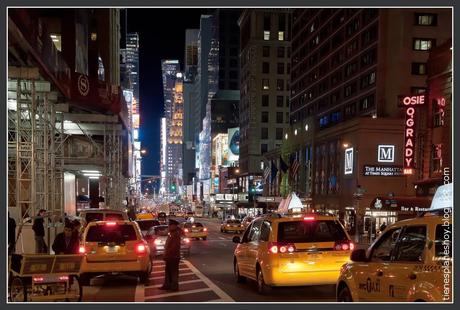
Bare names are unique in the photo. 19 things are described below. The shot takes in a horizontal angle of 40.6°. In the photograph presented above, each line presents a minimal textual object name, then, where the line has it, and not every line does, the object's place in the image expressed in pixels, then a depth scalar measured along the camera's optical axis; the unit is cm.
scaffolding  1911
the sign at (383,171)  5319
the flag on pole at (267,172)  7756
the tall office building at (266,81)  11125
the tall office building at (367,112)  5347
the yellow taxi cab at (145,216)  4212
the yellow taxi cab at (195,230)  3891
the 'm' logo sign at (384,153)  5362
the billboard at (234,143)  13523
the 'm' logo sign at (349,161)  5548
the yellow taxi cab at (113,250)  1484
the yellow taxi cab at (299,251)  1240
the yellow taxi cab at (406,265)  702
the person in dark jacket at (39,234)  1898
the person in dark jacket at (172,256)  1386
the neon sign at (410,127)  4198
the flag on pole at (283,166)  7100
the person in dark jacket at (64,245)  1495
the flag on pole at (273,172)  7481
